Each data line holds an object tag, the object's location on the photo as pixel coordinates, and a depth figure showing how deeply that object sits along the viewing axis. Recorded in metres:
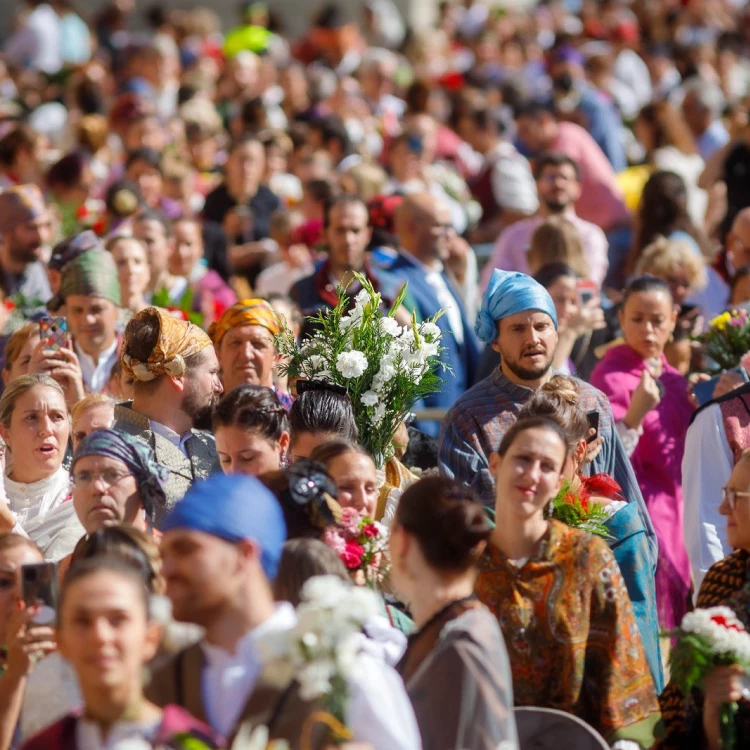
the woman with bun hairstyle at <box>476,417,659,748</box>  10.34
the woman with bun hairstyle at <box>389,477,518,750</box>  8.74
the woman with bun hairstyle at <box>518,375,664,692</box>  11.91
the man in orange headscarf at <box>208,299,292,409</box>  14.66
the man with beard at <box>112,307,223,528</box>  13.09
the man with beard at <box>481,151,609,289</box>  20.55
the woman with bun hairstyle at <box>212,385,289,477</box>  12.07
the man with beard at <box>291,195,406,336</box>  18.47
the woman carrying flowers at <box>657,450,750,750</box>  10.07
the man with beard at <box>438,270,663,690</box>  13.25
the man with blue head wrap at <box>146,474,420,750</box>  8.03
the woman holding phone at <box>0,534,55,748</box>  9.49
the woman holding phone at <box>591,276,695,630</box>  15.49
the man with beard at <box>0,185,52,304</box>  19.47
